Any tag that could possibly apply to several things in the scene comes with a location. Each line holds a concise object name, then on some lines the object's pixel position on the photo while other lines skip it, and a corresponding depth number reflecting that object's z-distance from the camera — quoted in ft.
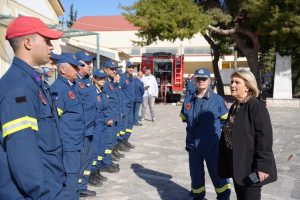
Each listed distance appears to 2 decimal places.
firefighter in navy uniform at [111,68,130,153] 20.75
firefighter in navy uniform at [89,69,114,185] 15.56
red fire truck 61.00
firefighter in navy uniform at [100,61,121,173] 17.70
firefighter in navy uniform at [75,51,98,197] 12.75
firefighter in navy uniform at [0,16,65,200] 4.98
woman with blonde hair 8.66
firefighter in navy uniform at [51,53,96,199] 10.89
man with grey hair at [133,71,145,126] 31.76
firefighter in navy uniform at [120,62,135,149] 23.22
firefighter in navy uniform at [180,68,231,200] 12.09
